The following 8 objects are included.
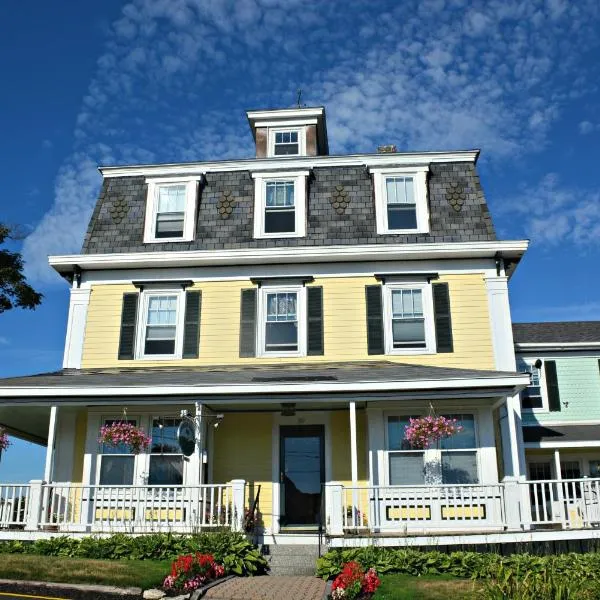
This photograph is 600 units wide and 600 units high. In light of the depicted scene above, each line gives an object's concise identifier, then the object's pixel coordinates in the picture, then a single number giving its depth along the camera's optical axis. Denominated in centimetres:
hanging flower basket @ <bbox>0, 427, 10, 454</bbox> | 1634
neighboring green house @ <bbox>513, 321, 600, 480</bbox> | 1967
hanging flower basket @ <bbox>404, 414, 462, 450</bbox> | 1390
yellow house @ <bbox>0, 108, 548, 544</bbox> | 1366
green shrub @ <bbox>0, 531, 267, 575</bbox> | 1175
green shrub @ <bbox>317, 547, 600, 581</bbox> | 1094
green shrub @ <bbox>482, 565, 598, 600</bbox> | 827
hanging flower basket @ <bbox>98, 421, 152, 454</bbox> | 1441
